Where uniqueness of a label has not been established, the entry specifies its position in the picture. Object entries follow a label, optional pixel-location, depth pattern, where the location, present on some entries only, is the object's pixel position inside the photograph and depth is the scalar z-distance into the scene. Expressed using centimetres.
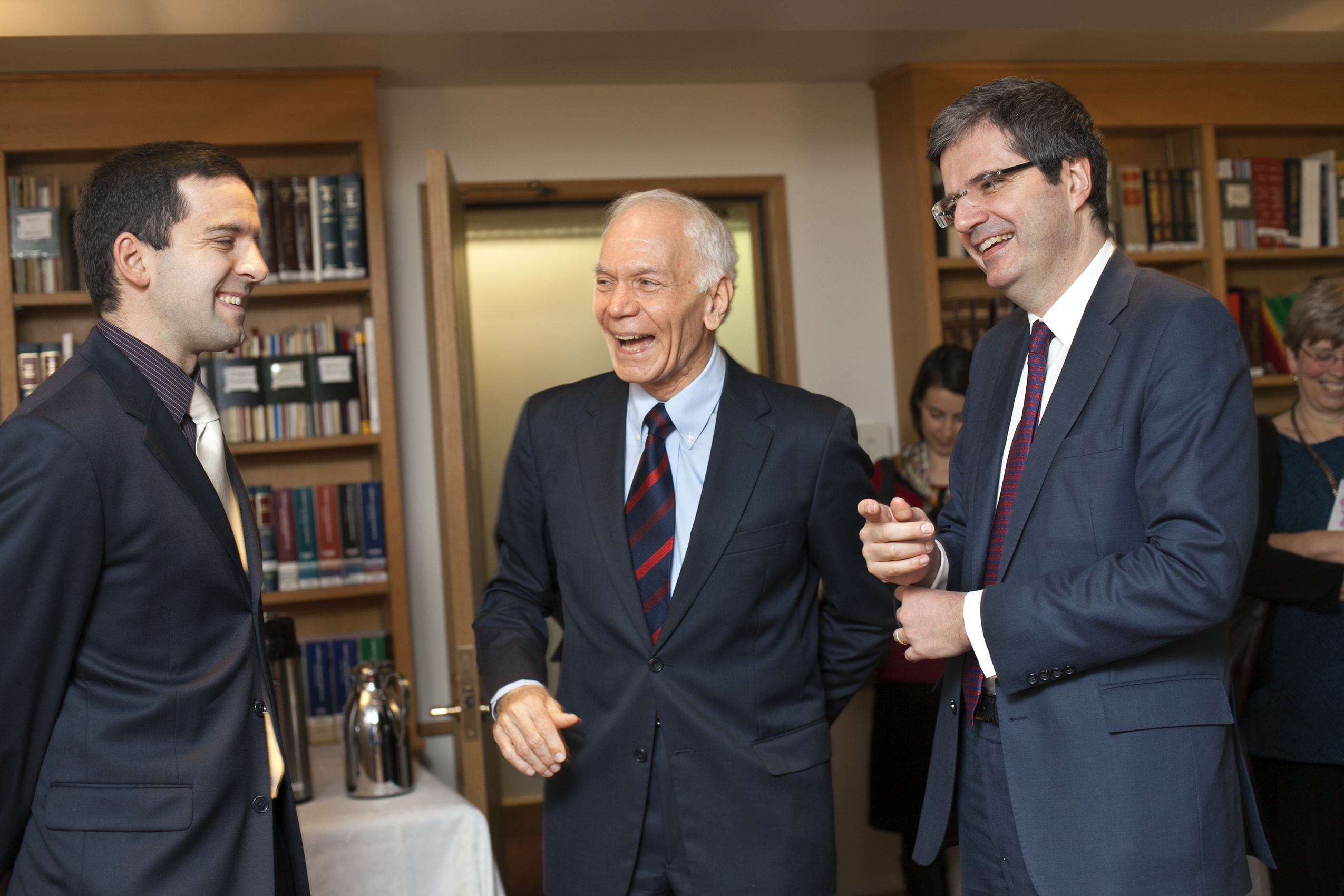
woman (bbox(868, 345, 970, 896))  305
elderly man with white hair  173
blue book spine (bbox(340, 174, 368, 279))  362
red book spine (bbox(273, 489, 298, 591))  365
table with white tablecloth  240
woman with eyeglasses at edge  240
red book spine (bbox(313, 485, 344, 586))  368
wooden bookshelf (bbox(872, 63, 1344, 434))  392
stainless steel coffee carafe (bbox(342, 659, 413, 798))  260
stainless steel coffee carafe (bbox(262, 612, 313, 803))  254
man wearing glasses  136
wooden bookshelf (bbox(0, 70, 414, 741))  345
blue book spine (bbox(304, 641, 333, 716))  369
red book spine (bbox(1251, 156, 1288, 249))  420
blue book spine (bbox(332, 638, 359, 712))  373
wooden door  257
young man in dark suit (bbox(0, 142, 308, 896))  137
